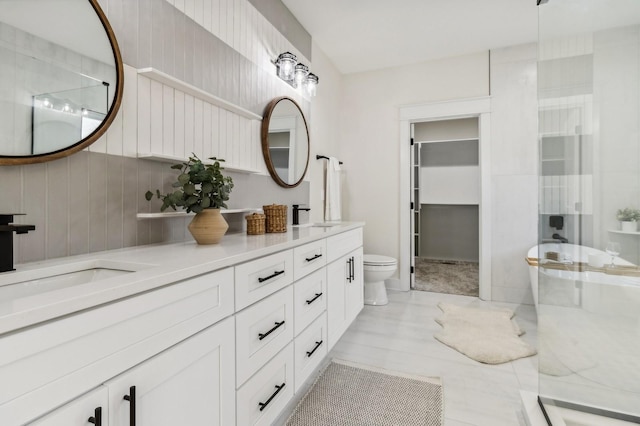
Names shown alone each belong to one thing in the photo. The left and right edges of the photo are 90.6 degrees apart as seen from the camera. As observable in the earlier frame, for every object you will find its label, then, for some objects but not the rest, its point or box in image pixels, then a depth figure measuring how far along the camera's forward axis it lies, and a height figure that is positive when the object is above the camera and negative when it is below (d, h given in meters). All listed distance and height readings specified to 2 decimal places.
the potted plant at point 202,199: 1.29 +0.06
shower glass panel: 1.24 +0.04
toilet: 3.21 -0.65
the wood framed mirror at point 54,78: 0.94 +0.45
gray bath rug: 1.58 -1.03
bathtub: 1.25 -0.32
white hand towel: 3.28 +0.20
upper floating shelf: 1.34 +0.59
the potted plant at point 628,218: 1.19 -0.02
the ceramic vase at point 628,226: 1.20 -0.05
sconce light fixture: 2.40 +1.13
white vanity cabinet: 0.59 -0.35
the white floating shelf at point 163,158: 1.33 +0.24
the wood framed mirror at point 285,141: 2.27 +0.56
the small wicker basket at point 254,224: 1.79 -0.07
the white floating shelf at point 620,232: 1.20 -0.07
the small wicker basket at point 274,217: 1.94 -0.03
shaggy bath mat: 2.23 -0.97
